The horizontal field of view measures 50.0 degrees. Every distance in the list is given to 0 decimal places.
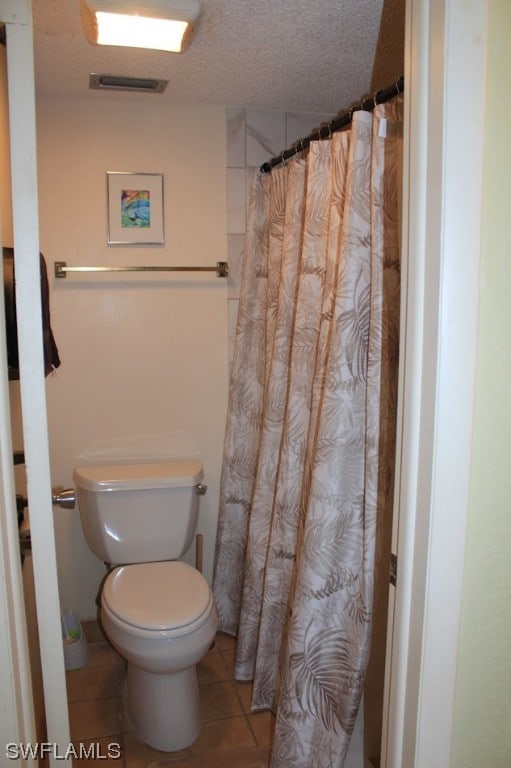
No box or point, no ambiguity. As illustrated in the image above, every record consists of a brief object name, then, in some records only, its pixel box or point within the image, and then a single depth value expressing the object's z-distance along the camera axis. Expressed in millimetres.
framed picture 2180
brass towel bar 2121
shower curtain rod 1354
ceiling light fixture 1400
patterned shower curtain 1423
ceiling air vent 1938
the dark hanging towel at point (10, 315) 1045
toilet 1725
